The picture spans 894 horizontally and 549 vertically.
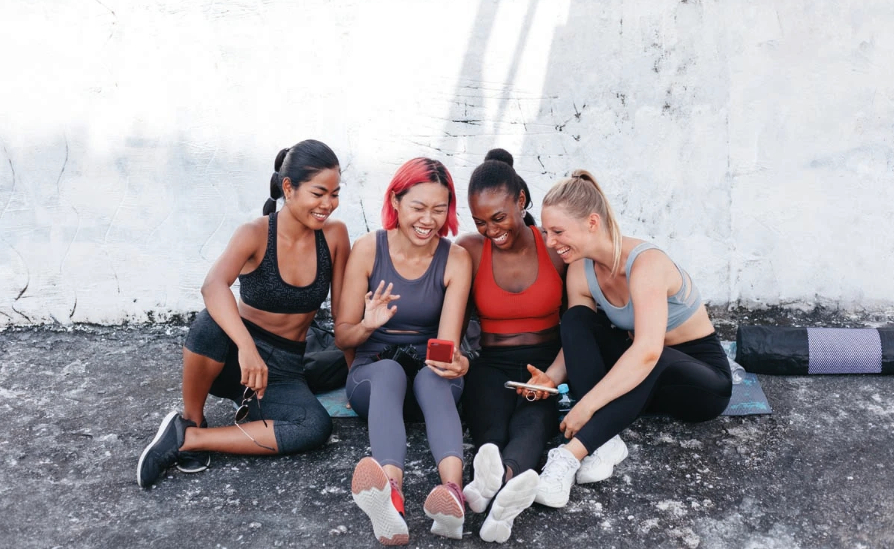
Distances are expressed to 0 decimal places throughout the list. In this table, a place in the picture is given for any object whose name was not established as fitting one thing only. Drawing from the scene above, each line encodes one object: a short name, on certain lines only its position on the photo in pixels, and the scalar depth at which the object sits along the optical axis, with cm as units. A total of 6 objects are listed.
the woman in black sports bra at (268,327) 316
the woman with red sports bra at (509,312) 313
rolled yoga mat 393
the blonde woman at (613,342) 295
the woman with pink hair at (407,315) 288
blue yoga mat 360
